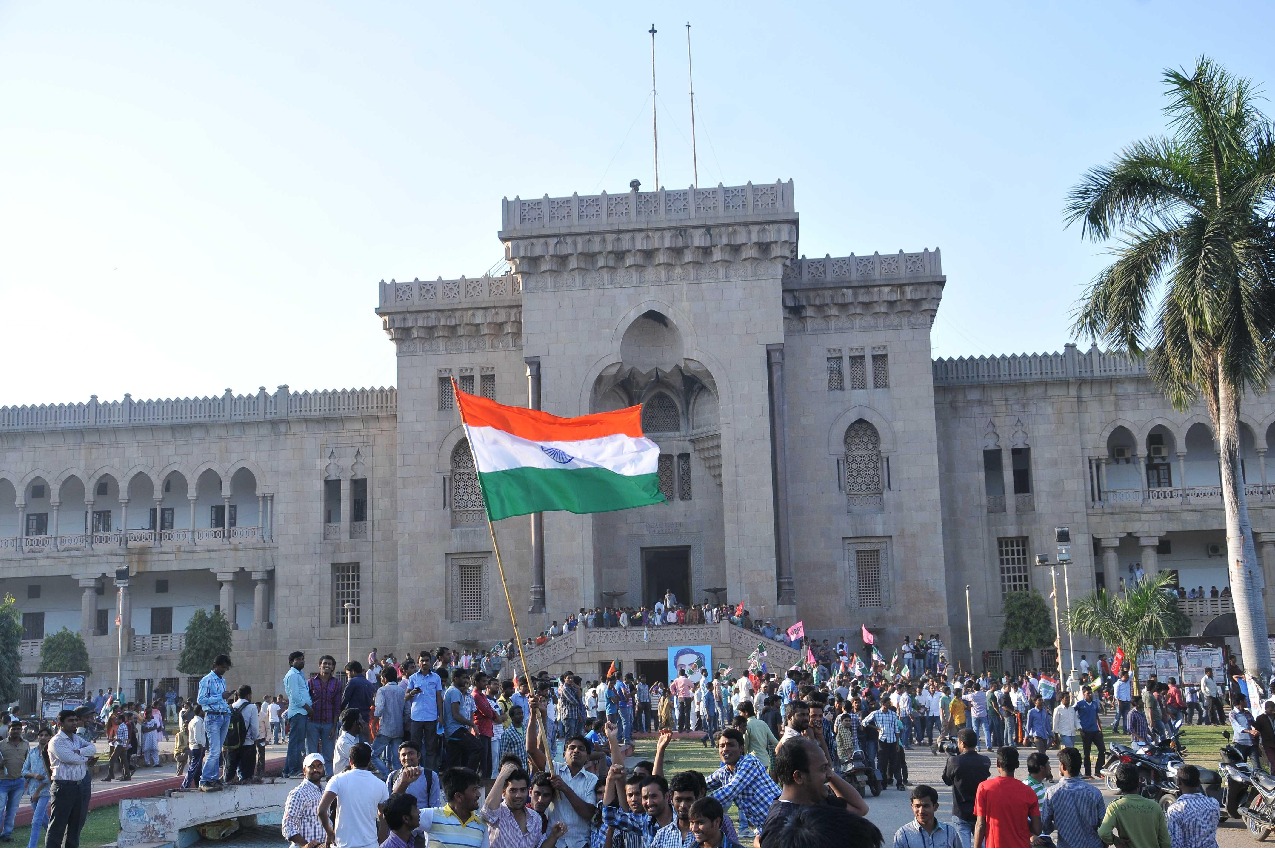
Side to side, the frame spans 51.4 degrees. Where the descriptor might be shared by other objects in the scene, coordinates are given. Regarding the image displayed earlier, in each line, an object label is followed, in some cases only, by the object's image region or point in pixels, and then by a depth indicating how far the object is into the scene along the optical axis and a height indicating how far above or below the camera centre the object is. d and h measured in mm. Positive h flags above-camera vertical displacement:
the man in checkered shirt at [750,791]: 9422 -1350
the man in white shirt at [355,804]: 10211 -1465
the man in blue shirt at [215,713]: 15812 -1128
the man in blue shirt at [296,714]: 16969 -1282
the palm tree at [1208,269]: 21781 +5290
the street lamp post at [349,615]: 38606 -46
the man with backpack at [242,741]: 16312 -1530
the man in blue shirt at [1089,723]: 19594 -2000
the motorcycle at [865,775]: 17938 -2483
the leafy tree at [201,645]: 40375 -794
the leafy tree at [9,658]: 33938 -832
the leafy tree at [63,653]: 40469 -913
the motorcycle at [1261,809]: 14742 -2536
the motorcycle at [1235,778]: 15477 -2267
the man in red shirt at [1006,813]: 9703 -1626
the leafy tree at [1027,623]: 39250 -983
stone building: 38969 +4250
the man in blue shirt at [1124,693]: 25656 -2045
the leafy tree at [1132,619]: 32062 -783
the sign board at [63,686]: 34531 -1633
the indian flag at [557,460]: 14445 +1634
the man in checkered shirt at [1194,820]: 10328 -1840
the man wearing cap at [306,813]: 11227 -1662
